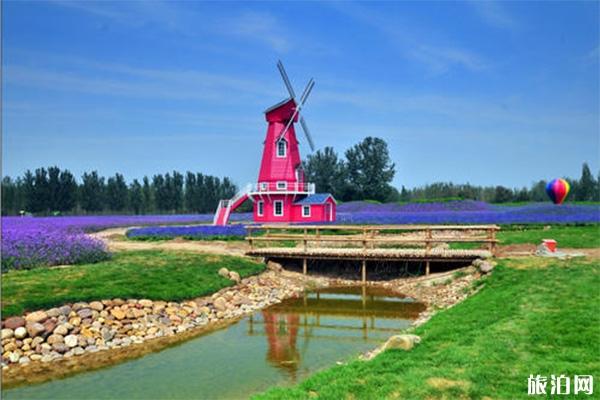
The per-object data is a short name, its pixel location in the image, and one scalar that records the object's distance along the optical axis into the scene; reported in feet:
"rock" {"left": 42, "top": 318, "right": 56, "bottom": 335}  37.93
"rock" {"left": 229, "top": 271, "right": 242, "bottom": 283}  61.19
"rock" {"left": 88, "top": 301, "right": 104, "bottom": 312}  42.83
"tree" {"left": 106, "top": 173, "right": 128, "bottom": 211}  240.94
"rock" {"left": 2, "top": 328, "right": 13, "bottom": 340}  35.63
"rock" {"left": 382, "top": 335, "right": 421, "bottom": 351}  30.42
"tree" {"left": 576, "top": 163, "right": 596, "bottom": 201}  234.79
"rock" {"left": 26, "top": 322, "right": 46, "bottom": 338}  36.91
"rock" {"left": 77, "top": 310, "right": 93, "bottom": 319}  41.17
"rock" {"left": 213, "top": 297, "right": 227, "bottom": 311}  52.38
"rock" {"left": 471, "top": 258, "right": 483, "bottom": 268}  61.68
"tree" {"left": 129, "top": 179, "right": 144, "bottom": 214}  246.68
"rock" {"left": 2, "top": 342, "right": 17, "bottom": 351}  35.10
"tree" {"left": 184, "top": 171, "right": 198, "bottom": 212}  254.27
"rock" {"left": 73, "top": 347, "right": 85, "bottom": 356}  37.27
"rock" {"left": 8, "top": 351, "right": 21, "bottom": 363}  34.42
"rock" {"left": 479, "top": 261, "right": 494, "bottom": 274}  57.88
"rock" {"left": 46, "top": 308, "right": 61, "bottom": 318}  39.47
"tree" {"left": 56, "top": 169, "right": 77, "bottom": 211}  218.59
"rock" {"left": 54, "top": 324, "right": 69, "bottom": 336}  38.31
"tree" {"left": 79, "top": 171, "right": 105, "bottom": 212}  231.91
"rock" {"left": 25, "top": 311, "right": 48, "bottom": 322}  37.99
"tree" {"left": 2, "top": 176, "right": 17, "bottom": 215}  226.79
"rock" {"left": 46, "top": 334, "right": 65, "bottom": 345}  37.20
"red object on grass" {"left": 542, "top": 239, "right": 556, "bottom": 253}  65.08
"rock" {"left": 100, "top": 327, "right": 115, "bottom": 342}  40.04
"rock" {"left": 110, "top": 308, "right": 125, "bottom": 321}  43.09
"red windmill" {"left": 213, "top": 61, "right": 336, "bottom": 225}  133.18
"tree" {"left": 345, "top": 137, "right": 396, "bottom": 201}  240.73
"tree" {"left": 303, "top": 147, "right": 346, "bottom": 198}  246.27
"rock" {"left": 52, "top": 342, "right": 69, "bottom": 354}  36.83
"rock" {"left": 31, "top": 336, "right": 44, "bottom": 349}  36.35
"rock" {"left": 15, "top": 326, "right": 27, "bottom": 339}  36.24
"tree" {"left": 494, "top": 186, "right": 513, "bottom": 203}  246.88
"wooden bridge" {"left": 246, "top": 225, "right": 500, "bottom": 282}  66.39
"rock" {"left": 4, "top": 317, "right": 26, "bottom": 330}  36.51
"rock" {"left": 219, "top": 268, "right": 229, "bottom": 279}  61.57
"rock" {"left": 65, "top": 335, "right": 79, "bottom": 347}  37.70
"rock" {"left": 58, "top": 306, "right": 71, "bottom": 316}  40.46
